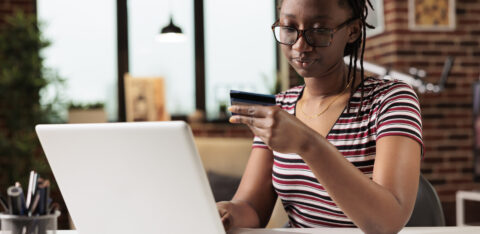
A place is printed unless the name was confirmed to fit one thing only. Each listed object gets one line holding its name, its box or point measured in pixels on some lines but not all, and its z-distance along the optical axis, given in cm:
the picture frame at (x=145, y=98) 523
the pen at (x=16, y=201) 104
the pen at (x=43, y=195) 104
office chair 154
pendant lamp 525
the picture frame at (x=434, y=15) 459
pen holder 103
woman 98
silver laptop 86
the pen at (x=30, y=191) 105
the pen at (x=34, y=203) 104
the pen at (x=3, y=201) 108
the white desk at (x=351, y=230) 117
